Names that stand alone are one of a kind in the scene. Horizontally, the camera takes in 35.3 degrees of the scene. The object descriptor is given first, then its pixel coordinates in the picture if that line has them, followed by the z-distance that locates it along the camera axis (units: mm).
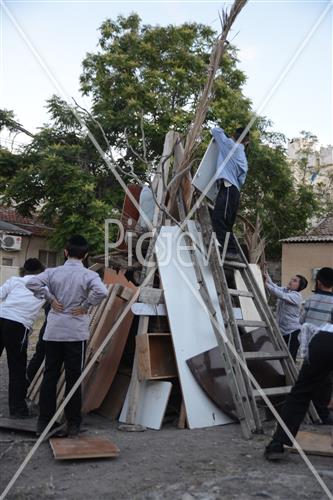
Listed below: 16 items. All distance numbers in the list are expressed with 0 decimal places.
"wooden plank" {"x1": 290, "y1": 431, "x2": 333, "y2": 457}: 4230
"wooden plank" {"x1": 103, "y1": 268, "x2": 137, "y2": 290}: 6054
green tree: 16094
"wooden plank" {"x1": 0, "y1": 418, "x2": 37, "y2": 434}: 4711
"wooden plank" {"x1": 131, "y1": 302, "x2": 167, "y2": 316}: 5438
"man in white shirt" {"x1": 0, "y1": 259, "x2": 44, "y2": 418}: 5270
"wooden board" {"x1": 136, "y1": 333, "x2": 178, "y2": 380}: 5168
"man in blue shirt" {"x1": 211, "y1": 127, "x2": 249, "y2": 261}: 5852
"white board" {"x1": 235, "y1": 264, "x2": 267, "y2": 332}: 6297
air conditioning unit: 21328
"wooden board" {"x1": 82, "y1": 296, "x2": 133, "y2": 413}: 5340
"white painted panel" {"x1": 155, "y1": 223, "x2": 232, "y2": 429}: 5168
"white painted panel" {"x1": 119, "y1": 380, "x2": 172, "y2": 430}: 5129
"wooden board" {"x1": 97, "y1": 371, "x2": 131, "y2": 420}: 5461
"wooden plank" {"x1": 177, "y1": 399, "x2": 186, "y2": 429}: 5129
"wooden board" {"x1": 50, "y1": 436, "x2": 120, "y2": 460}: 3980
